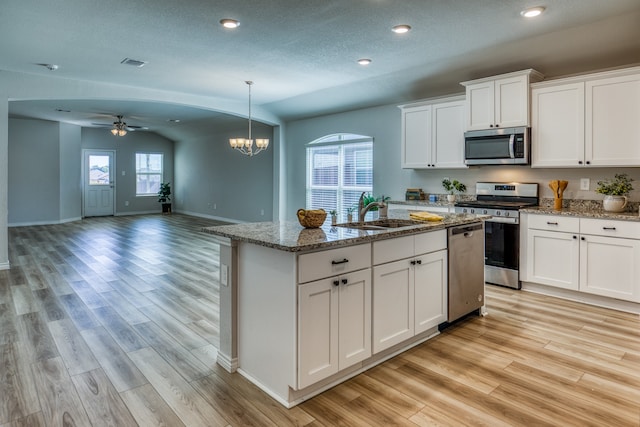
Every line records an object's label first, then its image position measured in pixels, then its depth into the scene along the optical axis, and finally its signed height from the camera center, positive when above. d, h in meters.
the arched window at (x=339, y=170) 6.75 +0.62
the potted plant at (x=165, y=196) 12.84 +0.27
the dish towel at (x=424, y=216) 3.22 -0.10
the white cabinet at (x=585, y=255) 3.62 -0.49
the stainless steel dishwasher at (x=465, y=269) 3.18 -0.55
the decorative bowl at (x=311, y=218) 2.62 -0.09
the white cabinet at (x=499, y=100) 4.29 +1.19
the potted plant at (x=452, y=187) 5.36 +0.24
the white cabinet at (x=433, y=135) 5.03 +0.93
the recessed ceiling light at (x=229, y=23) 3.48 +1.62
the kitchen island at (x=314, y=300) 2.12 -0.57
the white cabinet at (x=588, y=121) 3.74 +0.84
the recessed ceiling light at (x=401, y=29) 3.56 +1.61
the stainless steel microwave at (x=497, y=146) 4.34 +0.67
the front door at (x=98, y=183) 11.66 +0.64
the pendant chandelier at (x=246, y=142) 6.70 +1.06
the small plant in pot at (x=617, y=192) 3.88 +0.13
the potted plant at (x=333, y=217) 2.96 -0.10
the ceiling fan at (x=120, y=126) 9.37 +1.91
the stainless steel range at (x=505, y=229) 4.37 -0.27
